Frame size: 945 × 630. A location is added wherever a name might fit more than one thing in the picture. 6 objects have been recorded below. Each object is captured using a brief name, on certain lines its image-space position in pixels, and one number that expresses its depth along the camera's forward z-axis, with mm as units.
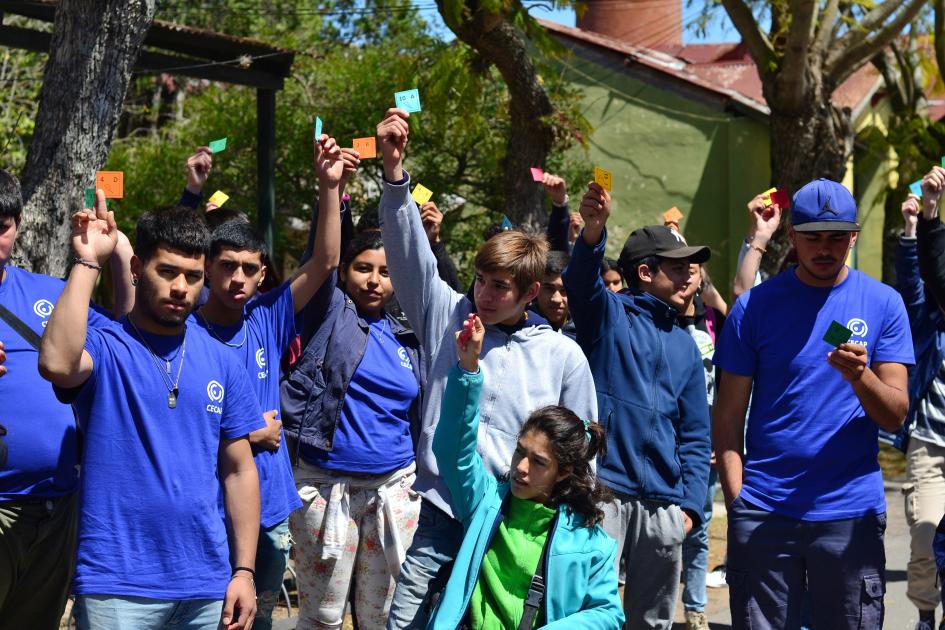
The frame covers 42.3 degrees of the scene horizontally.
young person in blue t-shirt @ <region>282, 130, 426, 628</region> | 5086
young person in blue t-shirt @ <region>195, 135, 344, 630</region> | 4586
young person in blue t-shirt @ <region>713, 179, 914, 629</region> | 4402
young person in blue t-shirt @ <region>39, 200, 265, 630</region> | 3461
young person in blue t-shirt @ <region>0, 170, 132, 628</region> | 3947
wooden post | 10266
